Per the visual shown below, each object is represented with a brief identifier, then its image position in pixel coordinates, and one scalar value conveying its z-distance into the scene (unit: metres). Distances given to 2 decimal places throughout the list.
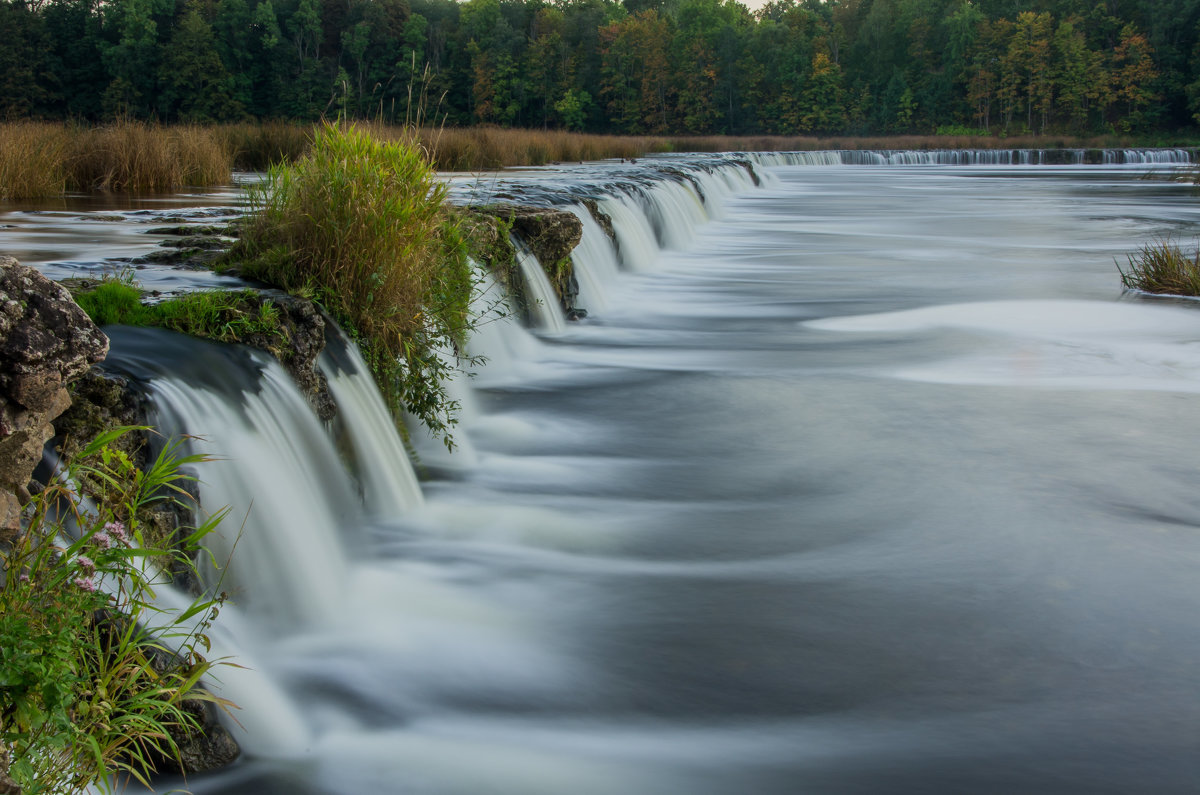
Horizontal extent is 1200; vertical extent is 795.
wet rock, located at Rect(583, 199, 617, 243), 11.85
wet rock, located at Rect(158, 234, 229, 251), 6.14
